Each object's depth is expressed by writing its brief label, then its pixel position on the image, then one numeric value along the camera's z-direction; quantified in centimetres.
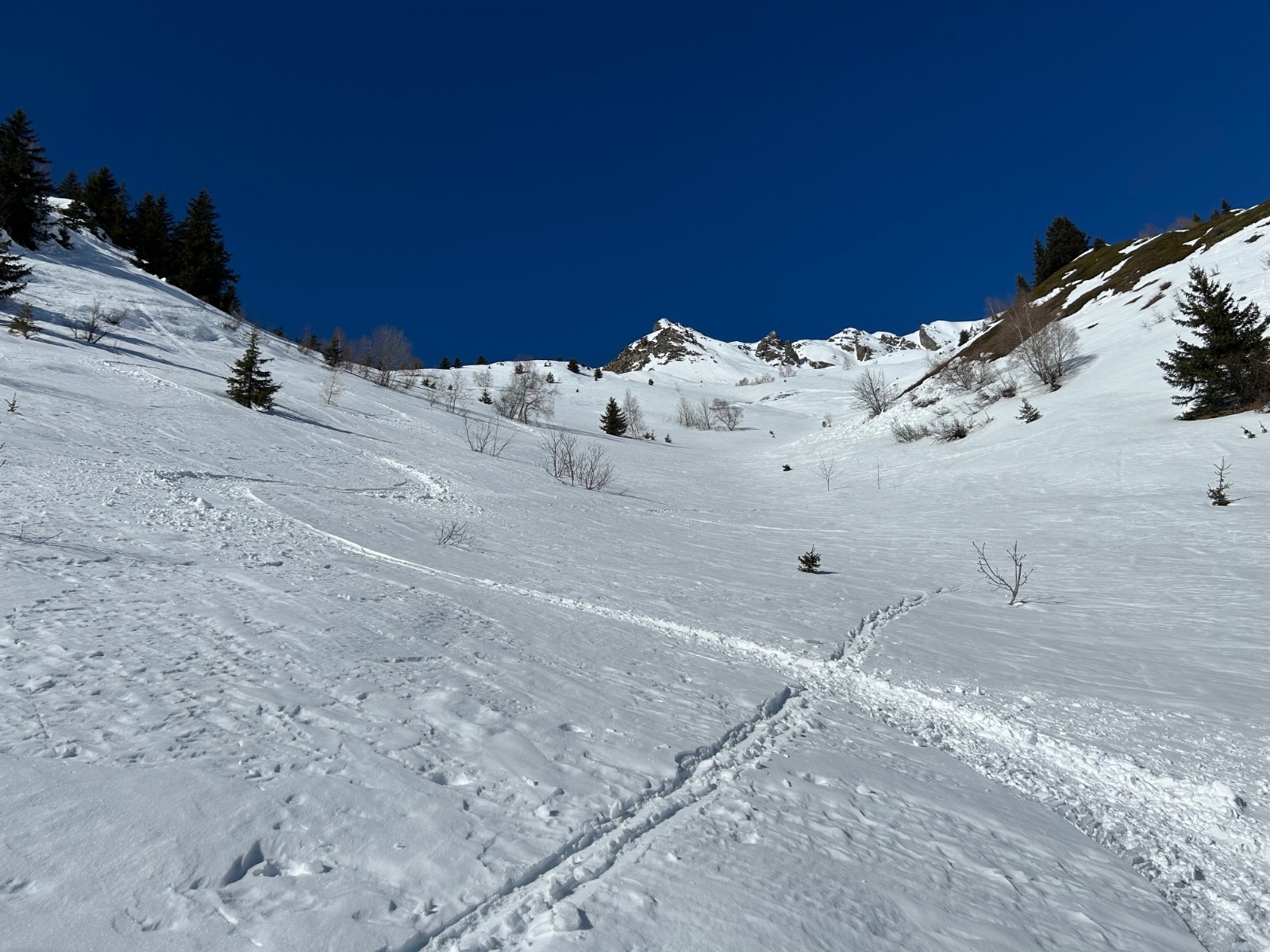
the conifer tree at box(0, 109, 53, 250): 3231
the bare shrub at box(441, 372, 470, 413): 3165
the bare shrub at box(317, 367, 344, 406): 2279
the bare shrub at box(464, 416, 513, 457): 2041
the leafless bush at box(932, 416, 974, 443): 2402
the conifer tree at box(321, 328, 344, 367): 3672
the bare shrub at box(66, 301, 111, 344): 2191
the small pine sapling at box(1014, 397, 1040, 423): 2184
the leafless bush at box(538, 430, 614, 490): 1691
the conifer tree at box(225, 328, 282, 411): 1795
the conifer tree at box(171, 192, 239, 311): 4403
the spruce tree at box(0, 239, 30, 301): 2188
